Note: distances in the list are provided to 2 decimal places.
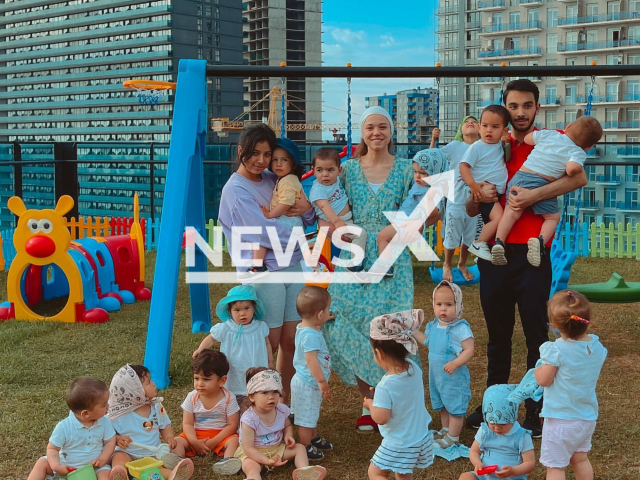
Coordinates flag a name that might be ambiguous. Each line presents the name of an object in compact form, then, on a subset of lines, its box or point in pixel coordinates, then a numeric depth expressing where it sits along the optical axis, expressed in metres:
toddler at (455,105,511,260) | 4.47
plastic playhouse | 7.87
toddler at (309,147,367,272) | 4.44
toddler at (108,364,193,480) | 3.82
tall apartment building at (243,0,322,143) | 137.00
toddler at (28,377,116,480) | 3.58
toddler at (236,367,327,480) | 3.98
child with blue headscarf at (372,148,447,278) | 4.41
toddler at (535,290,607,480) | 3.41
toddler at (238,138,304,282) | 4.55
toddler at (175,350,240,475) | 4.23
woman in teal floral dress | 4.45
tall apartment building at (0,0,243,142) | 114.00
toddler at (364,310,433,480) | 3.46
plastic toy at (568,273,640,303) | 6.25
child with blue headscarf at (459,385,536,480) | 3.48
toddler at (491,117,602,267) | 4.25
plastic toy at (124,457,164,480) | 3.66
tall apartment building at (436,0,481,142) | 108.25
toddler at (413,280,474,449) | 4.27
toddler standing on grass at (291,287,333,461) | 4.18
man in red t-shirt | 4.32
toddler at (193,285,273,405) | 4.39
